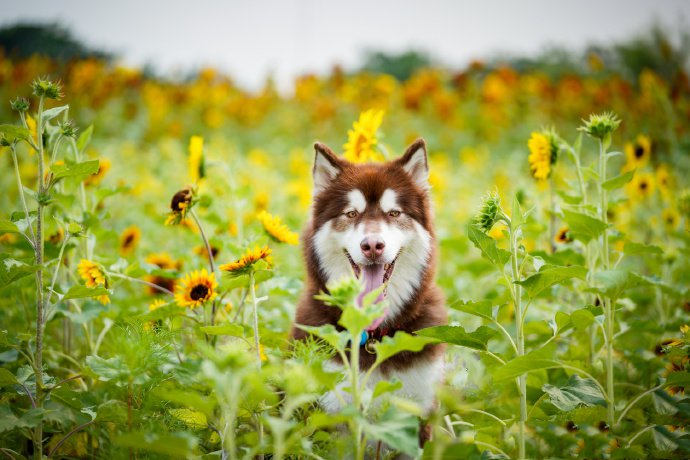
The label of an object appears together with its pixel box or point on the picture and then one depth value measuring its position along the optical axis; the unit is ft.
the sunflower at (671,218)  13.98
